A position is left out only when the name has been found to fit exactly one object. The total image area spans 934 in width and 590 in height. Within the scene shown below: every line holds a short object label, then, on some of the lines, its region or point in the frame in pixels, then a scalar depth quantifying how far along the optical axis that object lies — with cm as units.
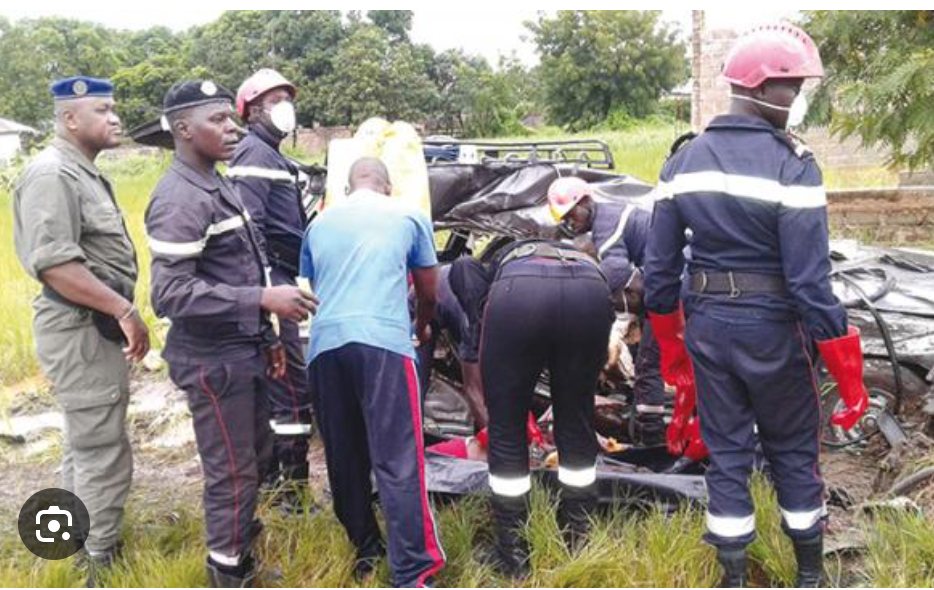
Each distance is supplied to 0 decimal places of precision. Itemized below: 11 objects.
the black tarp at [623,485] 372
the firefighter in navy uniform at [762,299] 292
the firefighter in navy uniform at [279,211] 428
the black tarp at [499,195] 516
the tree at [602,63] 3741
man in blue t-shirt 317
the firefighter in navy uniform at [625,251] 462
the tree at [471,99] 3544
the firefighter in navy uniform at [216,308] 306
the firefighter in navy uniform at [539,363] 323
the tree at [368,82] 3106
